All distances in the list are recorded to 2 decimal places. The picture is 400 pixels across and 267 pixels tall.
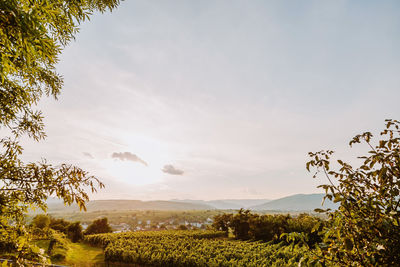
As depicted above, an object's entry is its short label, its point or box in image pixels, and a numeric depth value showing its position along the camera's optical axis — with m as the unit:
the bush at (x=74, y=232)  19.35
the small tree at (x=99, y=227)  22.84
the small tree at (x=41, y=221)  16.38
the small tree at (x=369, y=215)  1.78
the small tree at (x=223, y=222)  22.69
